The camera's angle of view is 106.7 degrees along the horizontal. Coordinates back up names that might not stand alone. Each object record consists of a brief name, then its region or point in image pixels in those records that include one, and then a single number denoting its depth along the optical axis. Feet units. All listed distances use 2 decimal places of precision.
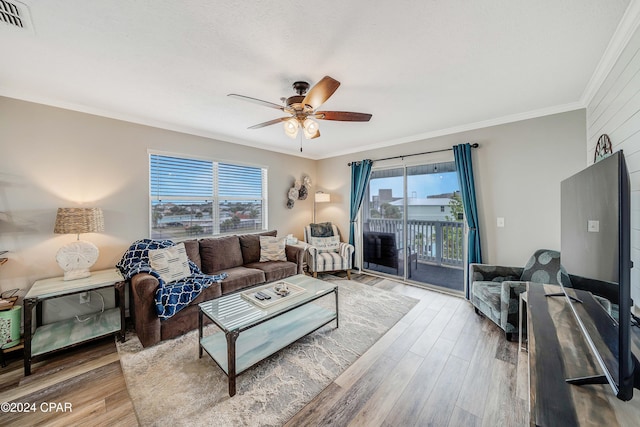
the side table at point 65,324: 6.56
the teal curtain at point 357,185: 14.92
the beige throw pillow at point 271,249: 12.75
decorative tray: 7.36
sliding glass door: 12.40
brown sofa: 7.61
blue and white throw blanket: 7.73
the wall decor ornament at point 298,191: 15.93
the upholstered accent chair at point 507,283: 7.68
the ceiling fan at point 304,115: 6.82
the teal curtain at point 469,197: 10.87
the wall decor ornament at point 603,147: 6.43
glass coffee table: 5.99
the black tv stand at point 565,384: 2.46
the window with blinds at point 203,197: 11.04
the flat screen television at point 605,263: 2.63
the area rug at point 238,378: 5.28
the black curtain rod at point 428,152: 10.95
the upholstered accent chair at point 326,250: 13.91
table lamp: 7.83
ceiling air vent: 4.51
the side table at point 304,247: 13.67
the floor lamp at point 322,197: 16.22
